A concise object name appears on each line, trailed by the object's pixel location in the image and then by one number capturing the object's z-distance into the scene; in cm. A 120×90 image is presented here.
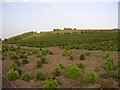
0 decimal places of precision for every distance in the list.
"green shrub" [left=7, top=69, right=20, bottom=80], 634
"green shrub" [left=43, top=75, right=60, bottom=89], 510
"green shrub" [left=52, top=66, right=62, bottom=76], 653
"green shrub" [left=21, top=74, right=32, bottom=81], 622
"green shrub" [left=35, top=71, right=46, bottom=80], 619
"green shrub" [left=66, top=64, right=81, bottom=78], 606
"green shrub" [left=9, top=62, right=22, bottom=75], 703
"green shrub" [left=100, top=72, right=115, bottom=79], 595
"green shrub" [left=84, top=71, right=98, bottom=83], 554
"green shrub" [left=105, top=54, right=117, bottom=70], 671
